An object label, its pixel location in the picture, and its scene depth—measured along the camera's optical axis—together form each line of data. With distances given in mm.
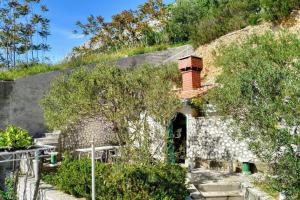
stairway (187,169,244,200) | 10012
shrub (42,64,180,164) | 8266
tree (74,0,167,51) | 26219
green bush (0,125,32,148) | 7035
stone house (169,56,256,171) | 12844
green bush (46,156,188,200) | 7254
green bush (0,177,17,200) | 11125
